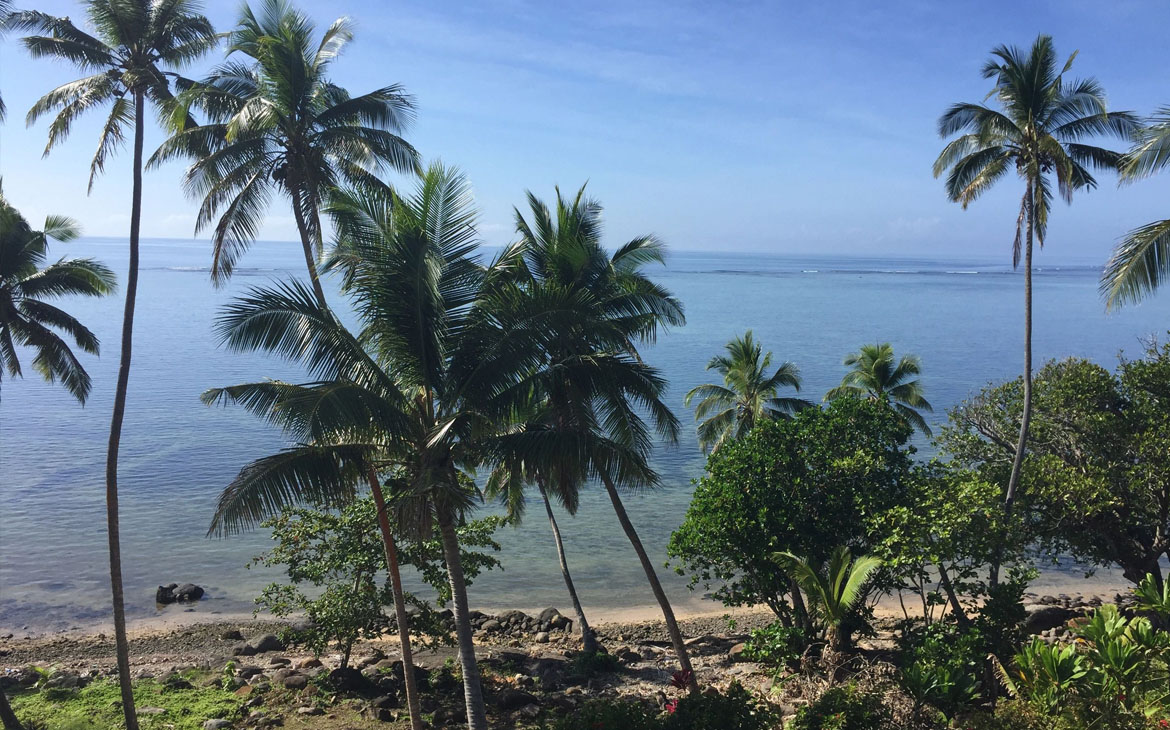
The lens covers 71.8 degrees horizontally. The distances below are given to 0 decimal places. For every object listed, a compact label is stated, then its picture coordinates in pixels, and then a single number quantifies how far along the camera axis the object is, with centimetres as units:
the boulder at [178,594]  2564
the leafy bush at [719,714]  906
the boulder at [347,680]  1709
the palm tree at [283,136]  1441
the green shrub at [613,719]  906
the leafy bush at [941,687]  1050
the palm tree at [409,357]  1053
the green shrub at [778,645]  1395
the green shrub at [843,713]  959
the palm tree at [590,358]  1144
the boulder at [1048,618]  2027
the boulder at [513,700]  1639
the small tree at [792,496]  1485
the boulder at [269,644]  2152
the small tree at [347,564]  1652
